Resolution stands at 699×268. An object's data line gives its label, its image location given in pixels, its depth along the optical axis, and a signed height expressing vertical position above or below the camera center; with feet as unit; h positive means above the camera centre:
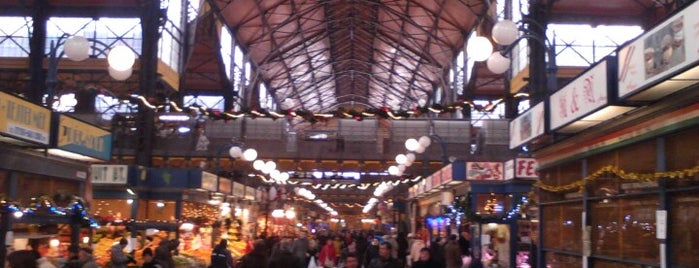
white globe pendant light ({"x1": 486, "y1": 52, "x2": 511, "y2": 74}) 40.45 +8.28
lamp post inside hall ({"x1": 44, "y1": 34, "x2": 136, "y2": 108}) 37.09 +7.32
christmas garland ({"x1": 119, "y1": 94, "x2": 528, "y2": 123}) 52.49 +7.57
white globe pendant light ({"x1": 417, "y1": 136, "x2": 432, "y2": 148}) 76.84 +8.01
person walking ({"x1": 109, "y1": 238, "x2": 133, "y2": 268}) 46.44 -2.27
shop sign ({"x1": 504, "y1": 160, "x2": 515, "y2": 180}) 62.06 +4.65
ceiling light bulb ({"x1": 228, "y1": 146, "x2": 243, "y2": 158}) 78.64 +6.59
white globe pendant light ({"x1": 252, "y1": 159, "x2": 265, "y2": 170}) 92.34 +6.45
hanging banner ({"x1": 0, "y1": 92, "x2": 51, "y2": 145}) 36.40 +4.46
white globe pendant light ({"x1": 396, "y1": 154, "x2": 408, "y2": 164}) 91.66 +7.58
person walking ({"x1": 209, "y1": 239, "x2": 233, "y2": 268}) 43.73 -1.96
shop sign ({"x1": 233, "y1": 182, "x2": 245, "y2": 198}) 96.02 +3.73
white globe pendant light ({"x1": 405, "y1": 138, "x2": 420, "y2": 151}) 78.07 +7.85
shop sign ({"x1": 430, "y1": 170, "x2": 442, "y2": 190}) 80.43 +4.88
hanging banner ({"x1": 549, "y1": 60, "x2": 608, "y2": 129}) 25.73 +4.68
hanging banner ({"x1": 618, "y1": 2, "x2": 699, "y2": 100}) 19.43 +4.66
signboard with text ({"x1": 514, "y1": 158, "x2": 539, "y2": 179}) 60.59 +4.58
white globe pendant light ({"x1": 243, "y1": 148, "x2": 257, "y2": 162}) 77.20 +6.30
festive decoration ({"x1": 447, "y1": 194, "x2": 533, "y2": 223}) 61.05 +1.24
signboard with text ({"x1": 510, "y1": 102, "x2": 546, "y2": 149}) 34.55 +4.76
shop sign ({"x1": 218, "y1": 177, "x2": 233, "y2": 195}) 85.06 +3.73
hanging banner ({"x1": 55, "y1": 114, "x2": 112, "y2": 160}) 44.19 +4.58
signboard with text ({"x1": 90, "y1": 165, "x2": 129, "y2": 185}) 69.53 +3.62
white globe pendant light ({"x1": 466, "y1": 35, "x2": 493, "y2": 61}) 37.09 +8.20
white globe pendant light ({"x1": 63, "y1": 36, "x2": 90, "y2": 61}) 37.06 +7.61
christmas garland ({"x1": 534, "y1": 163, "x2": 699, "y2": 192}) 23.27 +1.89
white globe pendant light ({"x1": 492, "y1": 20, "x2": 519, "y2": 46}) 35.09 +8.48
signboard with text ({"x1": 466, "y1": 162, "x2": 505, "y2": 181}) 67.82 +4.82
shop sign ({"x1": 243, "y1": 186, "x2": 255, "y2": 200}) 107.24 +3.76
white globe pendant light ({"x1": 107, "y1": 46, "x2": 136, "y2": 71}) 37.09 +7.17
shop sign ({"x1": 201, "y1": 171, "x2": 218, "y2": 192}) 76.54 +3.73
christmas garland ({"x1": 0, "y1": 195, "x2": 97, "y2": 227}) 41.57 +0.31
